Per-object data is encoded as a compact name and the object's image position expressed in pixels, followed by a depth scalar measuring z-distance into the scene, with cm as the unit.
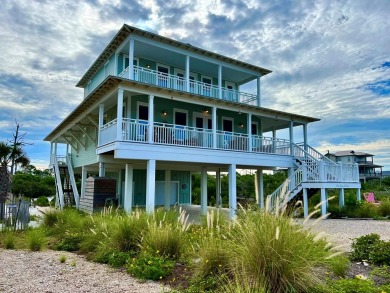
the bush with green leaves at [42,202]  2604
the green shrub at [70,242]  775
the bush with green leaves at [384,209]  1541
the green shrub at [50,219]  1031
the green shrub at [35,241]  759
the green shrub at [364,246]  610
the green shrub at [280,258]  368
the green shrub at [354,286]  376
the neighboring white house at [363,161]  6406
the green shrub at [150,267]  503
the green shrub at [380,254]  573
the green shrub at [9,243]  800
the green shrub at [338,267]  472
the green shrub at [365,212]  1489
